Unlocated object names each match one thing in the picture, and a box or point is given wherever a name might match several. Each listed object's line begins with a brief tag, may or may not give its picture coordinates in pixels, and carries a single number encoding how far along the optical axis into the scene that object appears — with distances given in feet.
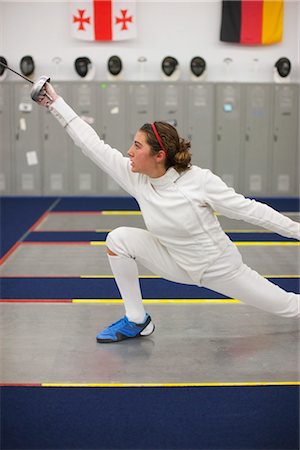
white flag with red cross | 37.68
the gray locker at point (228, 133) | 38.14
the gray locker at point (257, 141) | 38.24
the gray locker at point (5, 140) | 37.55
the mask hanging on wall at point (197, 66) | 37.65
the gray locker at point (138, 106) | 37.83
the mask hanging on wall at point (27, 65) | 37.11
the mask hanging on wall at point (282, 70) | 37.78
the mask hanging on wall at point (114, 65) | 37.35
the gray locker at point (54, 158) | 37.99
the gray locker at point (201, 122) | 37.88
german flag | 37.96
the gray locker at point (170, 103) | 37.73
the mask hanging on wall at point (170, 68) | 37.45
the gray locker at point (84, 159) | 37.68
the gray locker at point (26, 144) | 37.73
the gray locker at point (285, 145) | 38.29
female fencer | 12.34
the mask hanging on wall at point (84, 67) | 37.55
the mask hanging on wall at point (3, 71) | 36.91
